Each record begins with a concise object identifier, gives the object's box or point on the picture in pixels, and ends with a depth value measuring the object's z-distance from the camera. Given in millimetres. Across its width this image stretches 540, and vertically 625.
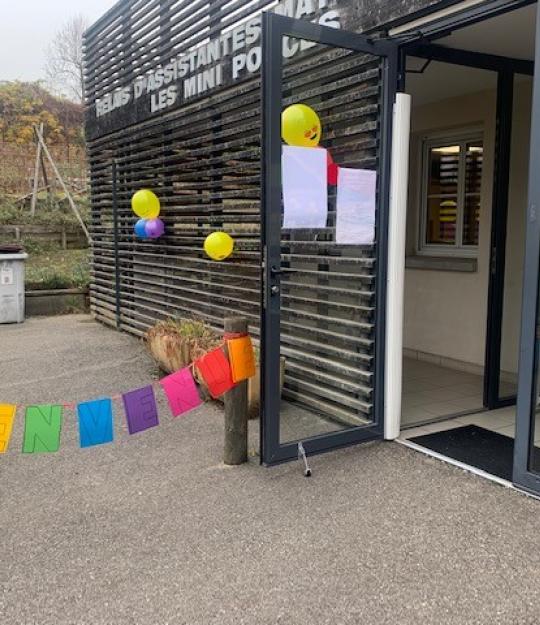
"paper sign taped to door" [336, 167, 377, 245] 3852
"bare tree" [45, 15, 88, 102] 23984
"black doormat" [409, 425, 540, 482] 3705
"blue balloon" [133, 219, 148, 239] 7199
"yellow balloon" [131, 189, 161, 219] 6844
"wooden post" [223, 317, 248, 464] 3781
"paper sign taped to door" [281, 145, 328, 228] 3524
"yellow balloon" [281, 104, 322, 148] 3564
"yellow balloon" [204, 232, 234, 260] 5391
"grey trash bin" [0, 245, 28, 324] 9203
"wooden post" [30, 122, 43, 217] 14008
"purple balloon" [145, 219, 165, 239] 7082
